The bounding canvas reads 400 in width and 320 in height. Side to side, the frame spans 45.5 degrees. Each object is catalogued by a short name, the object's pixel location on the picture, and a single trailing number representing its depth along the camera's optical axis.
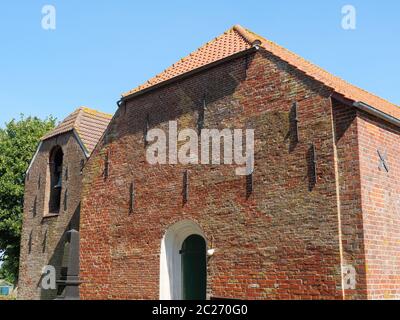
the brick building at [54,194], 16.17
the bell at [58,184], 17.17
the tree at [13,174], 24.33
